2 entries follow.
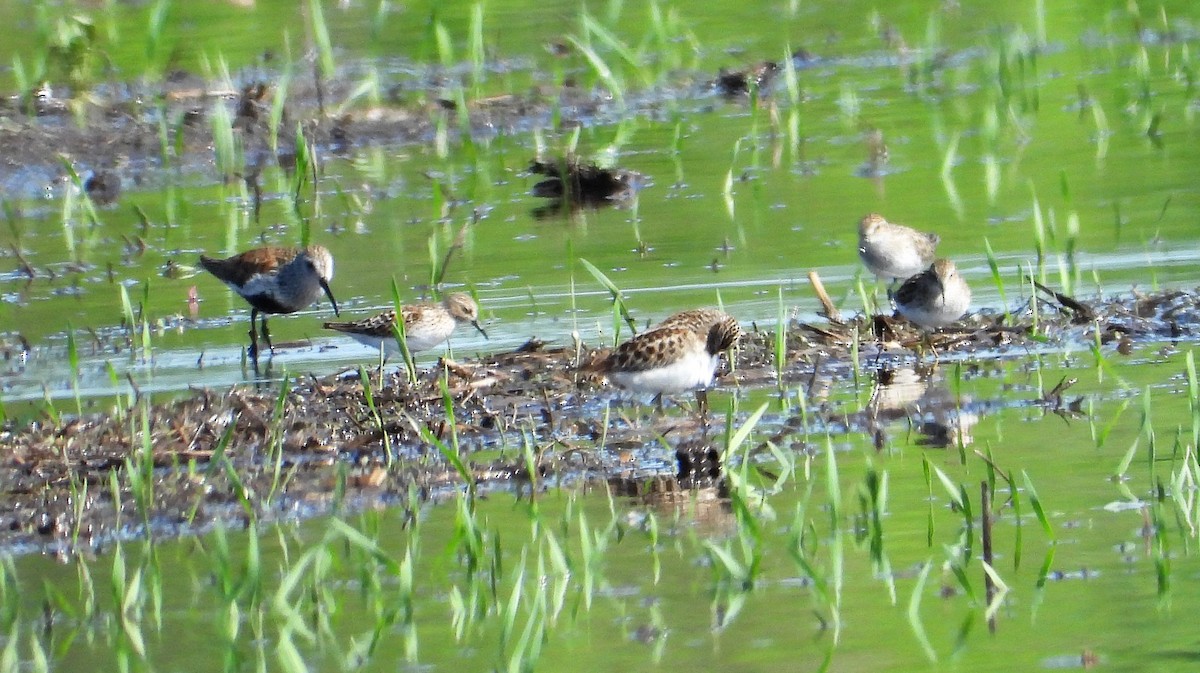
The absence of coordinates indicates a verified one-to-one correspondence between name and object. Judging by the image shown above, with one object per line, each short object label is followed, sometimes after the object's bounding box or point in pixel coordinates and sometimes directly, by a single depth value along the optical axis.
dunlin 11.92
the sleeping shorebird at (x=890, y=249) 11.92
